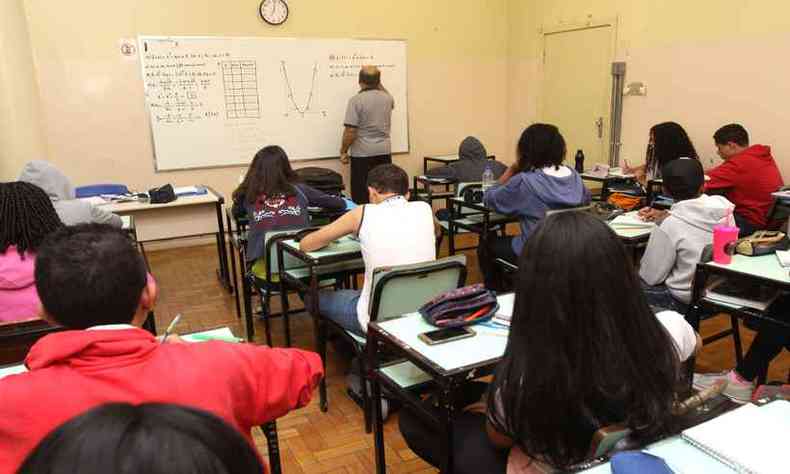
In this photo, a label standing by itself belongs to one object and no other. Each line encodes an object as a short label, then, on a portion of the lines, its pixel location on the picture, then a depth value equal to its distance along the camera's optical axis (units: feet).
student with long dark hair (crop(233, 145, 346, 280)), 10.82
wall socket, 18.06
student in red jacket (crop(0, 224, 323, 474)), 3.22
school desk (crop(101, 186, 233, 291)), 13.50
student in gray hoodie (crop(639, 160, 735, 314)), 8.58
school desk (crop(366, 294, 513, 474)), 5.13
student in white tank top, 8.18
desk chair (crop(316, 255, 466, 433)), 7.47
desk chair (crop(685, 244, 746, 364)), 7.88
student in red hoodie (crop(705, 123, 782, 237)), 13.43
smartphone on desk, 5.67
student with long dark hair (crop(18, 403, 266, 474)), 1.63
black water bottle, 17.98
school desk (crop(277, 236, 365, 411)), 8.78
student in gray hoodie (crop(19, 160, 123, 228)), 9.88
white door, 19.36
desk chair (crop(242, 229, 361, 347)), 9.87
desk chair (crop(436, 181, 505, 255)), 13.84
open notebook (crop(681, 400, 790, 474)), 3.60
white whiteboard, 18.31
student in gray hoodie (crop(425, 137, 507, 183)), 16.85
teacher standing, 19.02
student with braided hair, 7.34
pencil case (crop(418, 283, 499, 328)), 6.01
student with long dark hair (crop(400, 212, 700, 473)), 3.79
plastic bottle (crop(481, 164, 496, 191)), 15.19
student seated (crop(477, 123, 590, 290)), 11.15
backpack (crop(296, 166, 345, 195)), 15.79
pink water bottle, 7.79
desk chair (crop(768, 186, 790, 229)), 12.64
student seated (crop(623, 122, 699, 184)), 15.58
